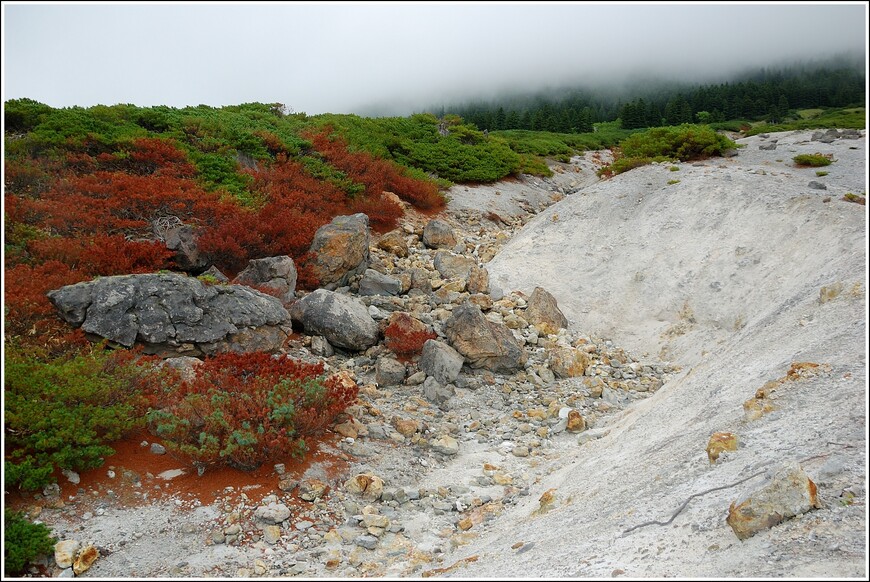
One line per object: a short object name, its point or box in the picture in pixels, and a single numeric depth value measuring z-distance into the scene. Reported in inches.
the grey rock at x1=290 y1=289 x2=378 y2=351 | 472.4
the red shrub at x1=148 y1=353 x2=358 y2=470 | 291.6
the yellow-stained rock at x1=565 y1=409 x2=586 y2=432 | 380.8
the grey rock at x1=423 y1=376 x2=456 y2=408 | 419.2
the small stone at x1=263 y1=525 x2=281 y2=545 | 255.0
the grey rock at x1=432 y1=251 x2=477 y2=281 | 656.4
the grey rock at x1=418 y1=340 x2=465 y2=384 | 438.9
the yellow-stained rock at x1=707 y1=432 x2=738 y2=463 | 232.4
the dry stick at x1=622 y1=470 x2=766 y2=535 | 201.0
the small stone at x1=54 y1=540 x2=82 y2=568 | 224.7
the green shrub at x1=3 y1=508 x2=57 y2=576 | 216.1
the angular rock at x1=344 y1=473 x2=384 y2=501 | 299.4
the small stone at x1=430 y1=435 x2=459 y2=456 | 354.9
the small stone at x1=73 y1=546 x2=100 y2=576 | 223.6
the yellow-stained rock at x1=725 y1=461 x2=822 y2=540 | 169.9
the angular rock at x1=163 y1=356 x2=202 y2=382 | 366.9
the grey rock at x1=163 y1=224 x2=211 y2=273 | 518.0
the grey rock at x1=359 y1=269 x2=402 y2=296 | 582.2
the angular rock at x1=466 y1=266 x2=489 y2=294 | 606.9
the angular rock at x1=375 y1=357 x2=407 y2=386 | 436.8
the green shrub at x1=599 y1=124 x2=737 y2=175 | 887.1
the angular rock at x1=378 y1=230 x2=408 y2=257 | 725.9
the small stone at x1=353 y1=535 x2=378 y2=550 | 258.1
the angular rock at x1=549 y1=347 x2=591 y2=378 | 469.4
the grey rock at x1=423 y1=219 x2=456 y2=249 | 776.9
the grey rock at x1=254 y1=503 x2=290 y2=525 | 266.5
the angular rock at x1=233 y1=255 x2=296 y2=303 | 510.0
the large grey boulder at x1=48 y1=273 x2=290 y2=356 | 370.6
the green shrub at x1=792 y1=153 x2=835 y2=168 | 730.8
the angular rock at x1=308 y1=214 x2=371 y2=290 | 581.0
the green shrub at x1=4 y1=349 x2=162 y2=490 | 260.7
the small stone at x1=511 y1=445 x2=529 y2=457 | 354.3
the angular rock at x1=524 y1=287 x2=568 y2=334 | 551.8
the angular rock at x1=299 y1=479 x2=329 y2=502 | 286.5
